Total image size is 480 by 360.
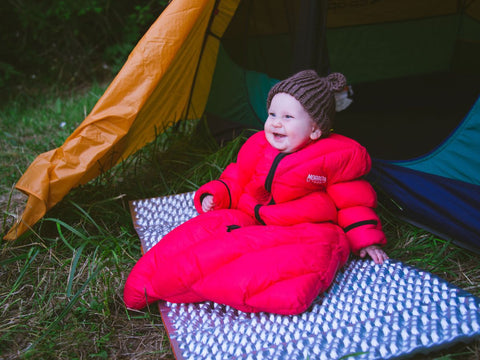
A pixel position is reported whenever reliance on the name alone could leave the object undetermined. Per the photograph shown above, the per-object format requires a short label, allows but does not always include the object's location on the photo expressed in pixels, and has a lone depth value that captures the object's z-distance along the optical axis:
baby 1.18
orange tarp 1.58
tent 1.54
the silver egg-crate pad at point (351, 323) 1.06
